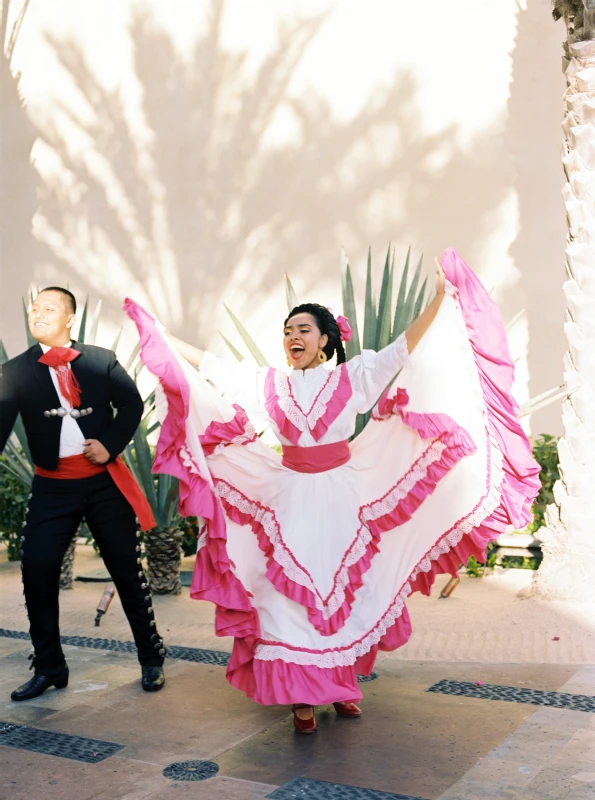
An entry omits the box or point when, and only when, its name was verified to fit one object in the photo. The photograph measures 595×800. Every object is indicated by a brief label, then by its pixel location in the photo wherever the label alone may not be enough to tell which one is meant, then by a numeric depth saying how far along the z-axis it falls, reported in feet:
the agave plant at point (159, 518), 20.79
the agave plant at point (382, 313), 20.11
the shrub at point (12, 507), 25.13
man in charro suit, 14.60
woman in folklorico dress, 13.10
